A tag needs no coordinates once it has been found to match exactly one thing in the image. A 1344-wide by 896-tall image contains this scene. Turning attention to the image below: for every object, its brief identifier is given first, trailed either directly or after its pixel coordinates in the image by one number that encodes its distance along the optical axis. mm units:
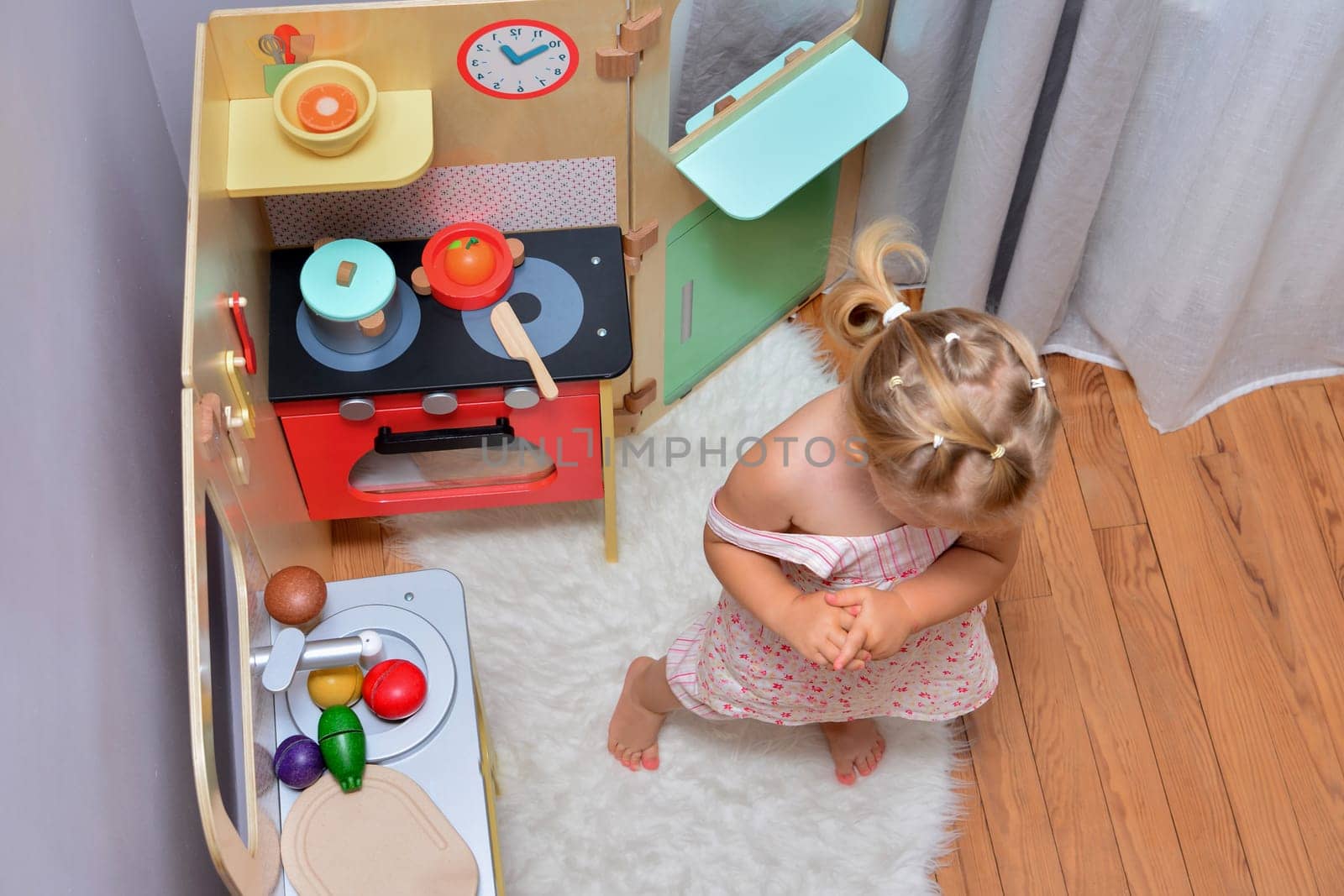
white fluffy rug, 1452
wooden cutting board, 984
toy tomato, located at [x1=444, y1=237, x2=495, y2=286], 1370
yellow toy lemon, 1069
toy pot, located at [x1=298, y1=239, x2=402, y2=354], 1304
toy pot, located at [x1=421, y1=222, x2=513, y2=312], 1373
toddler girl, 972
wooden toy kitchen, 1011
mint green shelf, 1459
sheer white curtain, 1413
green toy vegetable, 1022
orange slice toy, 1229
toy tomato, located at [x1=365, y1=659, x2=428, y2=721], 1062
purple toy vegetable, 1015
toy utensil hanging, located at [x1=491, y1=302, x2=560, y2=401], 1323
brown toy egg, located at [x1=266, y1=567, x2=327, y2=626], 1088
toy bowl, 1224
